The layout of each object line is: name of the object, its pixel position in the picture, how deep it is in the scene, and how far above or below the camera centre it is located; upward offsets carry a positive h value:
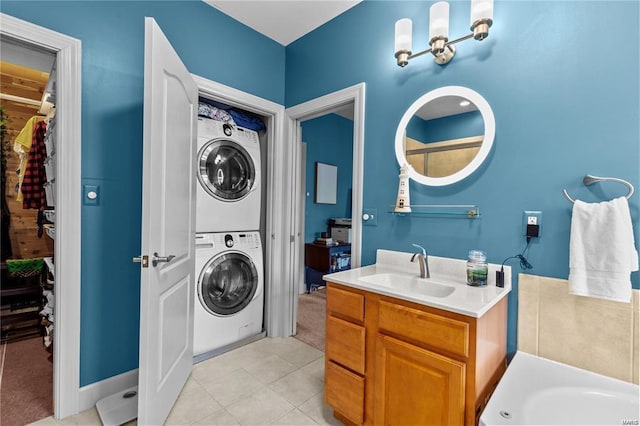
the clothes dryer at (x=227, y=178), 2.23 +0.27
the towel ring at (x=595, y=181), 1.16 +0.14
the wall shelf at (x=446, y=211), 1.58 +0.01
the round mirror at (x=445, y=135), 1.55 +0.45
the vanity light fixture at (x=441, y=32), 1.37 +0.95
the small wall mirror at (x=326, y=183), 4.12 +0.42
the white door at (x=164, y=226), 1.33 -0.09
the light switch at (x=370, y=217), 1.99 -0.03
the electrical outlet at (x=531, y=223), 1.37 -0.04
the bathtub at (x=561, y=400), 1.00 -0.68
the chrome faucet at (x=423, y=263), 1.62 -0.28
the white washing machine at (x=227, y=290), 2.20 -0.65
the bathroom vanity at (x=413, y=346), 1.10 -0.58
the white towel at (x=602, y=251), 1.12 -0.14
